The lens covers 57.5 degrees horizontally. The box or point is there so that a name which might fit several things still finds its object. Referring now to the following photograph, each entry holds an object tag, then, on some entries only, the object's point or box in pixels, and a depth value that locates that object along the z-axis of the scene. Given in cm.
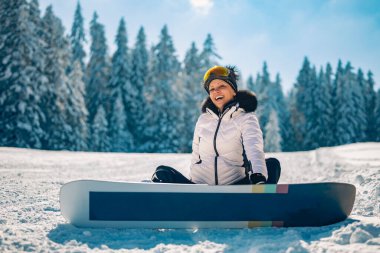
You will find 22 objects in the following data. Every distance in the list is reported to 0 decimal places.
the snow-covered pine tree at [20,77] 1853
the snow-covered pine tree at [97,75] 3222
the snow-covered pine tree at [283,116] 4500
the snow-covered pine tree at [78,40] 3853
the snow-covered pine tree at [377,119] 4455
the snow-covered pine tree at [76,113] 2333
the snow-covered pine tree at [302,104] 4391
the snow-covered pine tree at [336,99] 3994
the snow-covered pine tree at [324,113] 4028
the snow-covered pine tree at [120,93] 3045
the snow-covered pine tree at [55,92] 2147
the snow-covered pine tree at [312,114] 4091
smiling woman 331
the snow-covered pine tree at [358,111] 4169
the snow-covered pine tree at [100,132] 2862
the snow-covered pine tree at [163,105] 3042
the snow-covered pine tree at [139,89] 3188
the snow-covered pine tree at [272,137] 3981
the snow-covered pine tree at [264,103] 4466
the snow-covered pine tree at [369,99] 4500
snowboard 287
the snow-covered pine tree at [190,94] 3241
